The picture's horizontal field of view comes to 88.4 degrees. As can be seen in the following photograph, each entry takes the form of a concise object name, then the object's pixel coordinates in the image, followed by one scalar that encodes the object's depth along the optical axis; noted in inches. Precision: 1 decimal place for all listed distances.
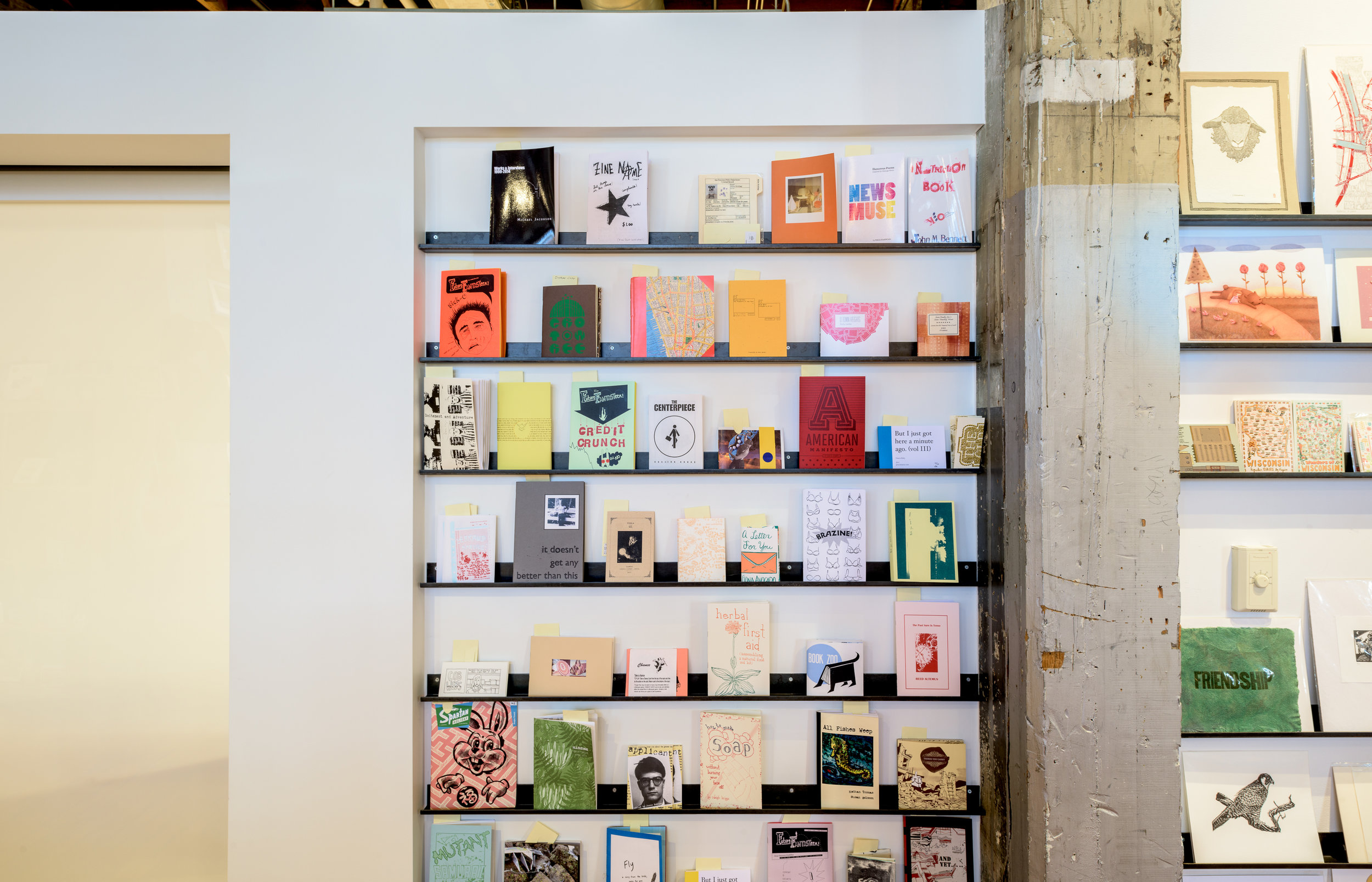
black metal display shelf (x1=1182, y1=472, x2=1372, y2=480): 85.8
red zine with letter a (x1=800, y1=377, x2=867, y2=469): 89.5
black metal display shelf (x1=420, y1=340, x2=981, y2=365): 88.9
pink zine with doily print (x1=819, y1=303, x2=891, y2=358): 90.0
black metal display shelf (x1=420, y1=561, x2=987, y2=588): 88.9
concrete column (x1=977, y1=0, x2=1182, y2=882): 74.5
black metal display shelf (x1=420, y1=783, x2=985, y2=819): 88.1
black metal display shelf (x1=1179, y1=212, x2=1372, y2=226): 86.9
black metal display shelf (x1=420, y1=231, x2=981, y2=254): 89.5
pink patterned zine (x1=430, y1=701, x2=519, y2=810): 88.3
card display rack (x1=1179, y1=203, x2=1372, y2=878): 85.9
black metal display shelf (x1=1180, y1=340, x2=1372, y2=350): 86.5
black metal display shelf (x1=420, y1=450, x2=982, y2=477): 88.8
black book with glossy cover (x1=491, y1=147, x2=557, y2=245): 90.2
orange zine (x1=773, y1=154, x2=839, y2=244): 90.1
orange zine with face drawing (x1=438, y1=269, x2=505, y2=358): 90.5
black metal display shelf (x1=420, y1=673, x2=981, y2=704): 88.8
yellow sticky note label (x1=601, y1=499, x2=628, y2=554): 91.5
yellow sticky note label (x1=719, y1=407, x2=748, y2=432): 91.2
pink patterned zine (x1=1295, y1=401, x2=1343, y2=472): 87.5
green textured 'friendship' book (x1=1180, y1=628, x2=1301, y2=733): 86.4
